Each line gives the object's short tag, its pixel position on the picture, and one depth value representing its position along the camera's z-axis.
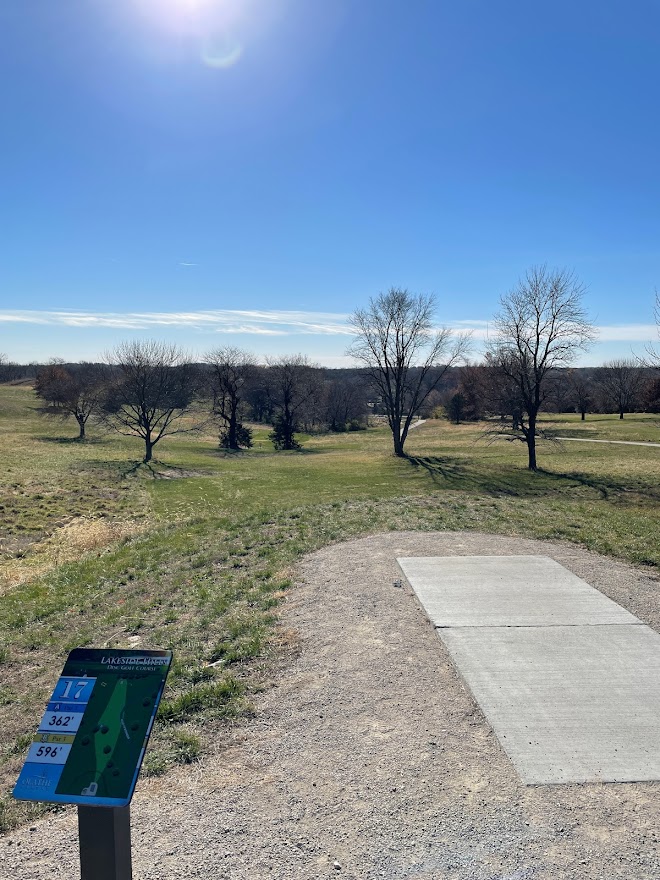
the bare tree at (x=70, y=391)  49.53
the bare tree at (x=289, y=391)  49.66
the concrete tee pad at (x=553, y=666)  4.59
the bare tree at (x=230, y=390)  46.94
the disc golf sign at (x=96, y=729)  2.40
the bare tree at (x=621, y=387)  66.00
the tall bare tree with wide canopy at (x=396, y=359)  35.25
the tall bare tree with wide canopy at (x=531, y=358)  26.48
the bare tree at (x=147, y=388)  36.41
